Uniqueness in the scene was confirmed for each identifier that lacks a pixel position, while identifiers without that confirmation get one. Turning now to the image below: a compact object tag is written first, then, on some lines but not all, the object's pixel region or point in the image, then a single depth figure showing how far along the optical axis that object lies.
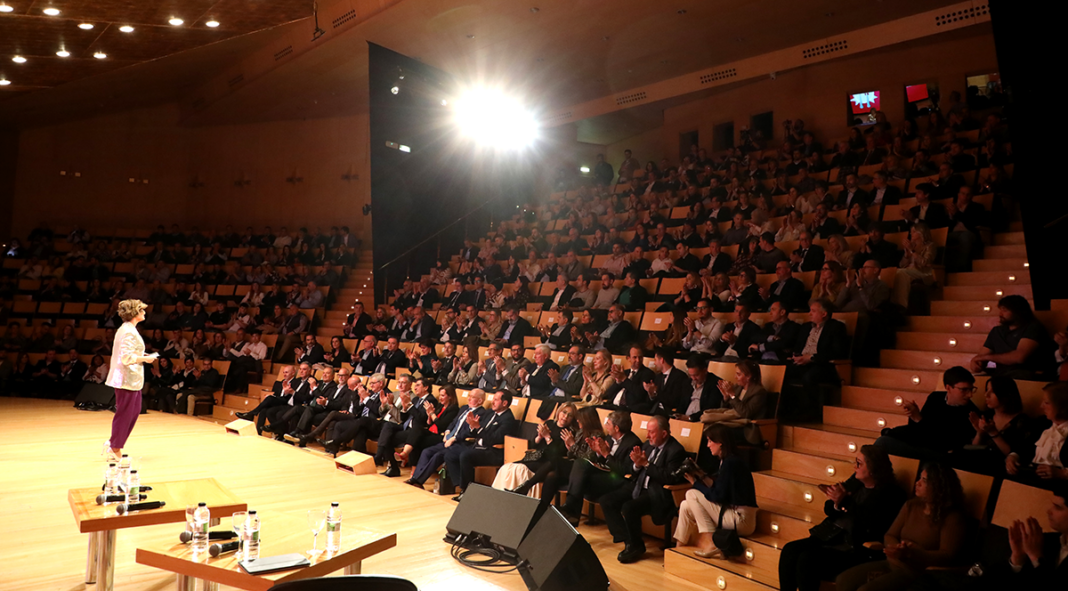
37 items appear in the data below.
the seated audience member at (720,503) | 3.87
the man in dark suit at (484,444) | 5.57
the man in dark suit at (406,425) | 6.51
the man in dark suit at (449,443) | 5.88
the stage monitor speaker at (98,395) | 9.29
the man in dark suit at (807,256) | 6.27
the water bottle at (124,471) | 3.47
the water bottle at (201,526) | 2.82
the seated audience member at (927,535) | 2.97
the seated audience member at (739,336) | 5.52
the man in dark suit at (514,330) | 7.59
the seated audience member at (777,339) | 5.24
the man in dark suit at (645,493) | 4.19
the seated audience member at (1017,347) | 3.93
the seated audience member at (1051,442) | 3.13
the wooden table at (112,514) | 3.15
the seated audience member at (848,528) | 3.20
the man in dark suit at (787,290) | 5.84
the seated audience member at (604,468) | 4.66
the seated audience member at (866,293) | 5.32
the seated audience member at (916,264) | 5.37
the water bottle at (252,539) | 2.70
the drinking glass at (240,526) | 2.75
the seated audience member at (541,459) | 4.87
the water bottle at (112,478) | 3.51
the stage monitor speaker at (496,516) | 3.74
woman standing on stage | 5.27
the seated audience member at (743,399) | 4.62
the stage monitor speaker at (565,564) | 3.34
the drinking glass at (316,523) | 2.85
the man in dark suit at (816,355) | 4.74
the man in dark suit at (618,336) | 6.52
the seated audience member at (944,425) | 3.62
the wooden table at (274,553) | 2.56
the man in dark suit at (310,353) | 9.35
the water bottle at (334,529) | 2.84
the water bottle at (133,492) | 3.34
